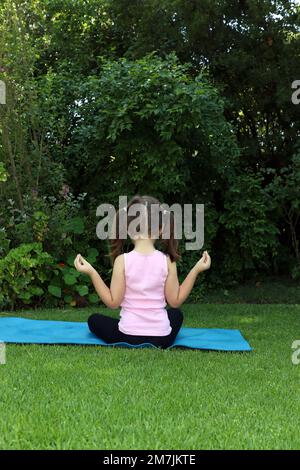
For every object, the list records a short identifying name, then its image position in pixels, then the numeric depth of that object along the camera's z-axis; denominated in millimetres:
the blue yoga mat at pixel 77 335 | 4234
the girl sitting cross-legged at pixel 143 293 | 4262
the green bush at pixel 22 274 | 6387
